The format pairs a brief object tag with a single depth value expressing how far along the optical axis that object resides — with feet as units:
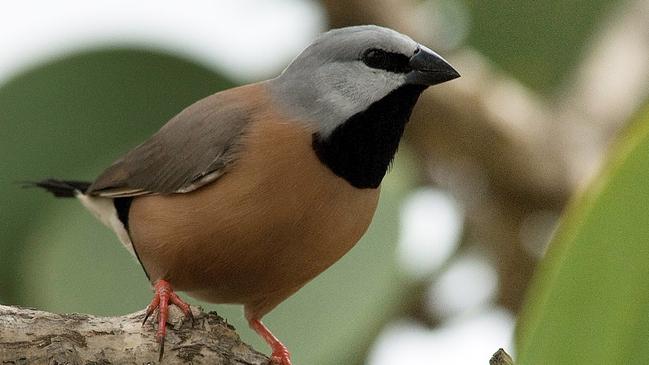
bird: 18.20
